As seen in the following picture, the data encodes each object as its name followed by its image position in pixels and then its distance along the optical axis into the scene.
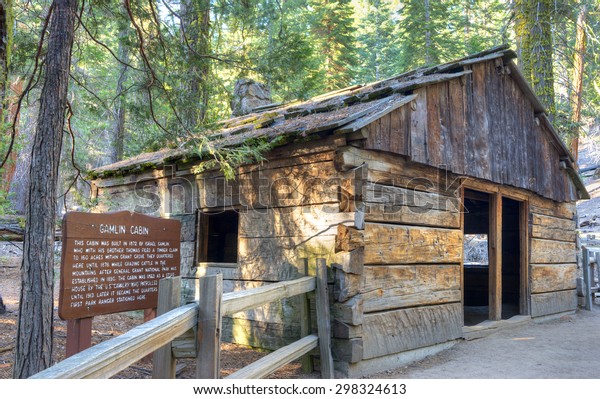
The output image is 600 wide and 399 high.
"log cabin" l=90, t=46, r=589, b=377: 5.96
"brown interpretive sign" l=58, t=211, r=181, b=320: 4.66
